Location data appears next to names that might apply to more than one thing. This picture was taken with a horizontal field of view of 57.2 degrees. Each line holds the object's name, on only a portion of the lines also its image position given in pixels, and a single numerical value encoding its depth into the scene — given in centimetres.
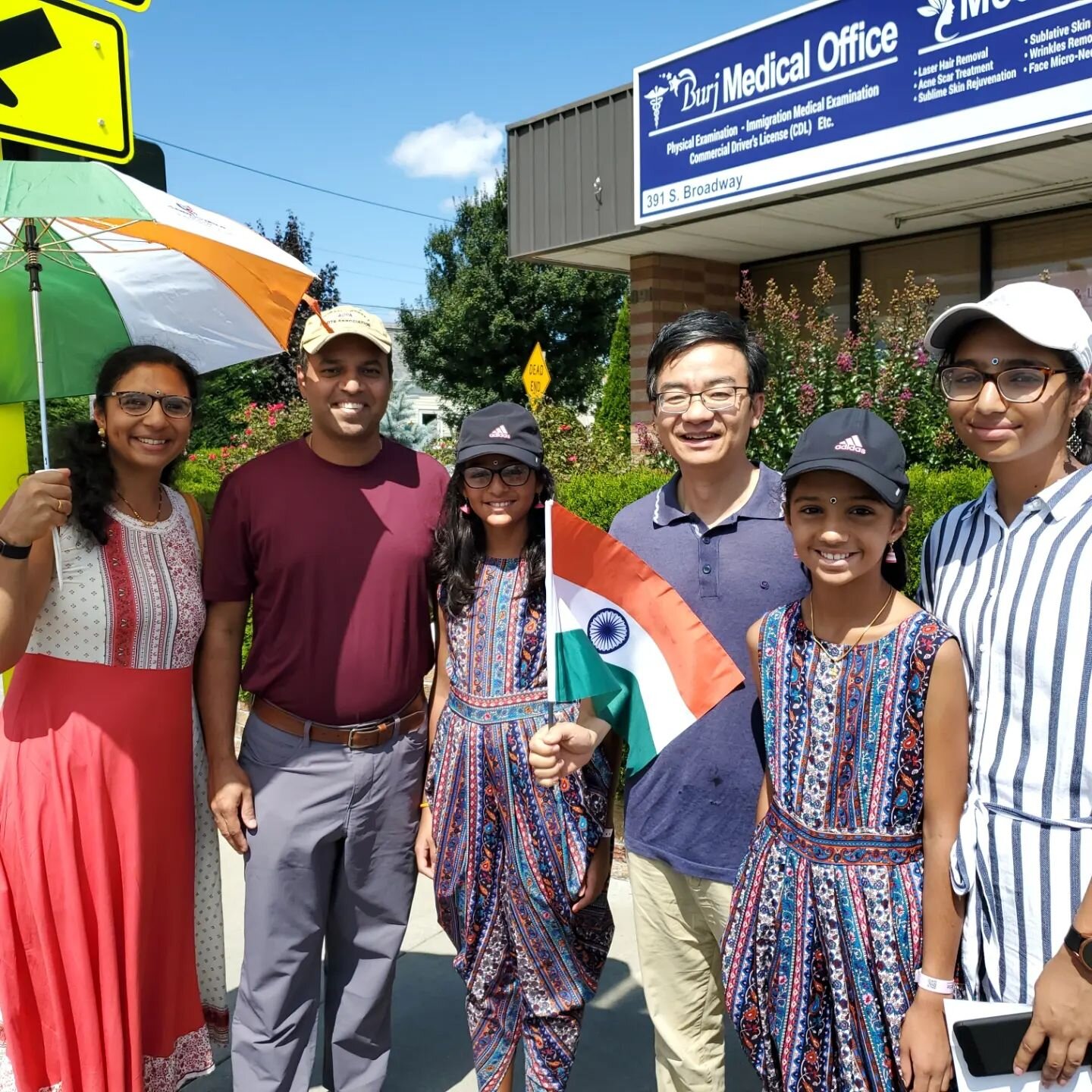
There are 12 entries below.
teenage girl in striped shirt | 167
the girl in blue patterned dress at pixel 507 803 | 258
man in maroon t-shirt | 268
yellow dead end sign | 1116
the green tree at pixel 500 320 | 2295
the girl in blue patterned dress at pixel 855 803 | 182
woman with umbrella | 252
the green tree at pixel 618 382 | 1295
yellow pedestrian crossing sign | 304
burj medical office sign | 568
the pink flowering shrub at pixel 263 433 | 988
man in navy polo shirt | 234
